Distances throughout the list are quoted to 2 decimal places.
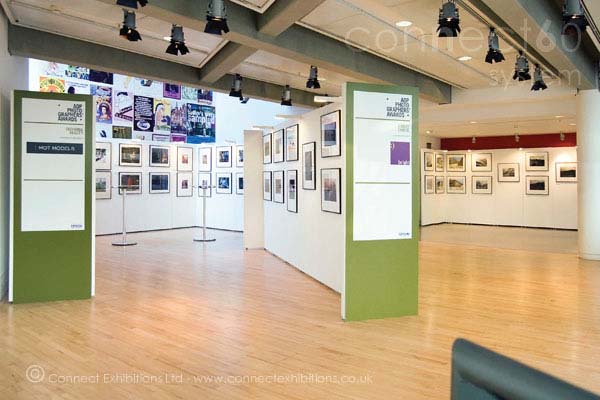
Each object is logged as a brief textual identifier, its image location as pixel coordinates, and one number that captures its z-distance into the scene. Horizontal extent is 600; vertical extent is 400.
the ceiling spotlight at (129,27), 5.77
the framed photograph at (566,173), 15.79
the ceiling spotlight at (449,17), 5.33
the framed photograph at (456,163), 18.12
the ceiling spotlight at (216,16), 5.29
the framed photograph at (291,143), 8.41
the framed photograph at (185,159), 15.44
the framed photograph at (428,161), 17.39
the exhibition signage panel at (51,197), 6.09
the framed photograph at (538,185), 16.30
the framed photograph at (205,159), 15.56
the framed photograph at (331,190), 6.49
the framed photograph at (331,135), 6.40
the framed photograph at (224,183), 15.22
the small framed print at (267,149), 10.16
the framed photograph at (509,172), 16.94
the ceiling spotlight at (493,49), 6.47
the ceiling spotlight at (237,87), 9.54
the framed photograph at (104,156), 13.54
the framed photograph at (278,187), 9.32
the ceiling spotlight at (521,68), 7.58
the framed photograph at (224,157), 15.07
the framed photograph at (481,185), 17.58
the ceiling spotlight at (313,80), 8.52
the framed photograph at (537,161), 16.30
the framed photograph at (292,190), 8.45
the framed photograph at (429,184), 17.42
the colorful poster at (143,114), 14.96
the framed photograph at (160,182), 14.76
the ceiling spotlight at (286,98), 10.32
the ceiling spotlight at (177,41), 6.37
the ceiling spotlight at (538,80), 8.49
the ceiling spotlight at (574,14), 5.13
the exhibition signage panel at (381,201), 5.42
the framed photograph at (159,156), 14.66
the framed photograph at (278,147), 9.31
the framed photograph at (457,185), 18.16
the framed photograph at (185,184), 15.48
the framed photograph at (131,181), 13.97
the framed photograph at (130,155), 13.95
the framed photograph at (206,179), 15.62
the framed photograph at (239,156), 14.81
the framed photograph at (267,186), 10.16
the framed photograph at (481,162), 17.56
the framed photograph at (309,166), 7.44
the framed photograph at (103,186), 13.56
